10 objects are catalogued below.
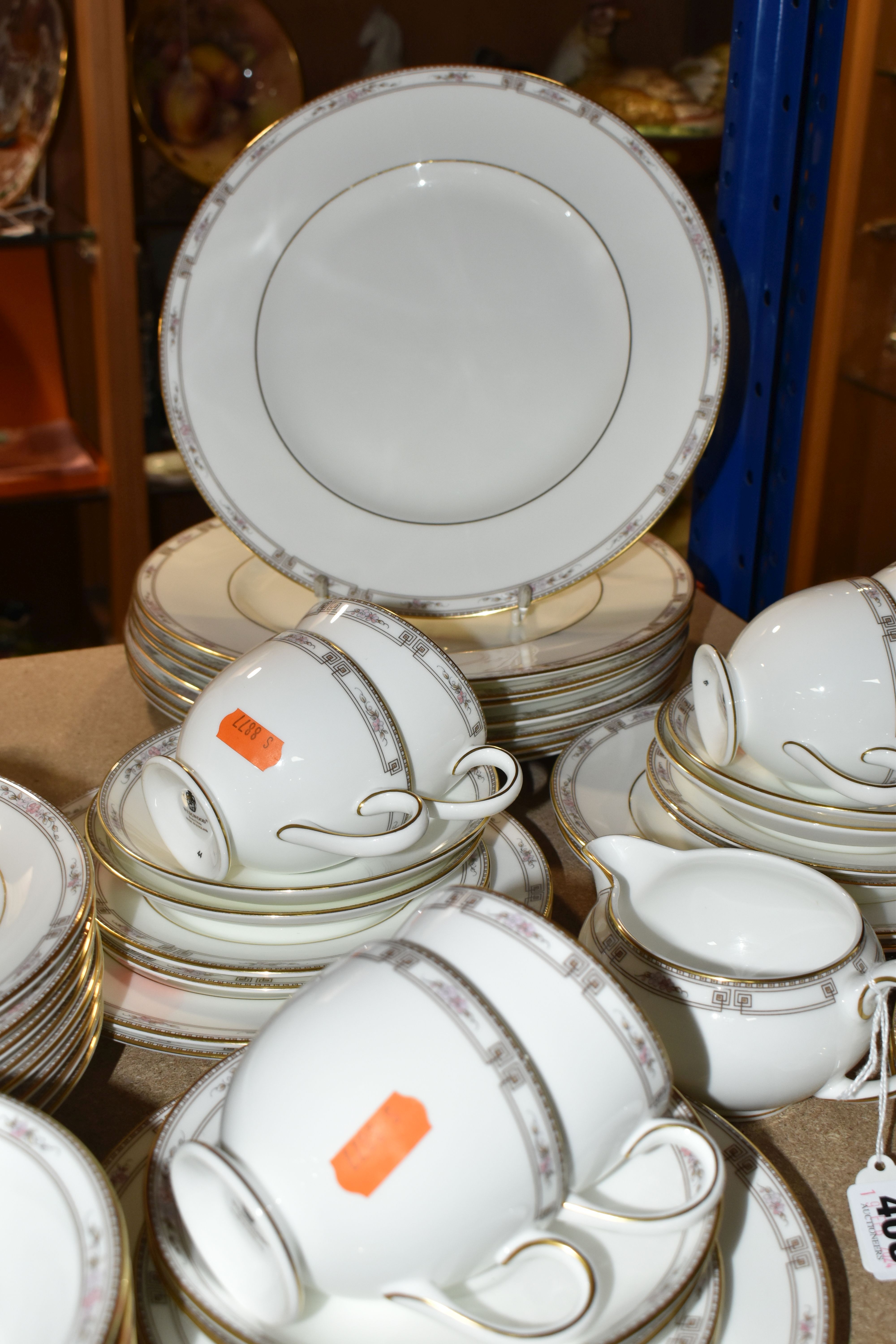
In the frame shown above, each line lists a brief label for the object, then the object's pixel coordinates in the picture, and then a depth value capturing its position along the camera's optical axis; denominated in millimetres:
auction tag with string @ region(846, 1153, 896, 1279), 546
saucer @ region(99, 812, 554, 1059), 625
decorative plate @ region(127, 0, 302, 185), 1828
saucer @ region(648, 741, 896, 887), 701
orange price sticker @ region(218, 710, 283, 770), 632
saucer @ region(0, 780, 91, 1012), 550
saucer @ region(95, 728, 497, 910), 631
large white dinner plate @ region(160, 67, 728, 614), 892
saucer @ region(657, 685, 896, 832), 706
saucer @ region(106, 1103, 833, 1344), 457
